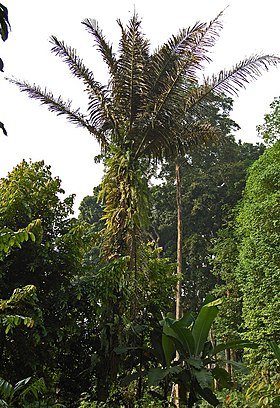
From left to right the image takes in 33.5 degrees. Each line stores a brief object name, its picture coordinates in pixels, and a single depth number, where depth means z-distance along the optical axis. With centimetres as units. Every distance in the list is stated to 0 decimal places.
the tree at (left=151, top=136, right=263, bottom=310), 1727
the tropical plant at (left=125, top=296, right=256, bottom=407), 468
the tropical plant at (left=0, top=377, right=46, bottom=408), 263
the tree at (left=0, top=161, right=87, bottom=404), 526
